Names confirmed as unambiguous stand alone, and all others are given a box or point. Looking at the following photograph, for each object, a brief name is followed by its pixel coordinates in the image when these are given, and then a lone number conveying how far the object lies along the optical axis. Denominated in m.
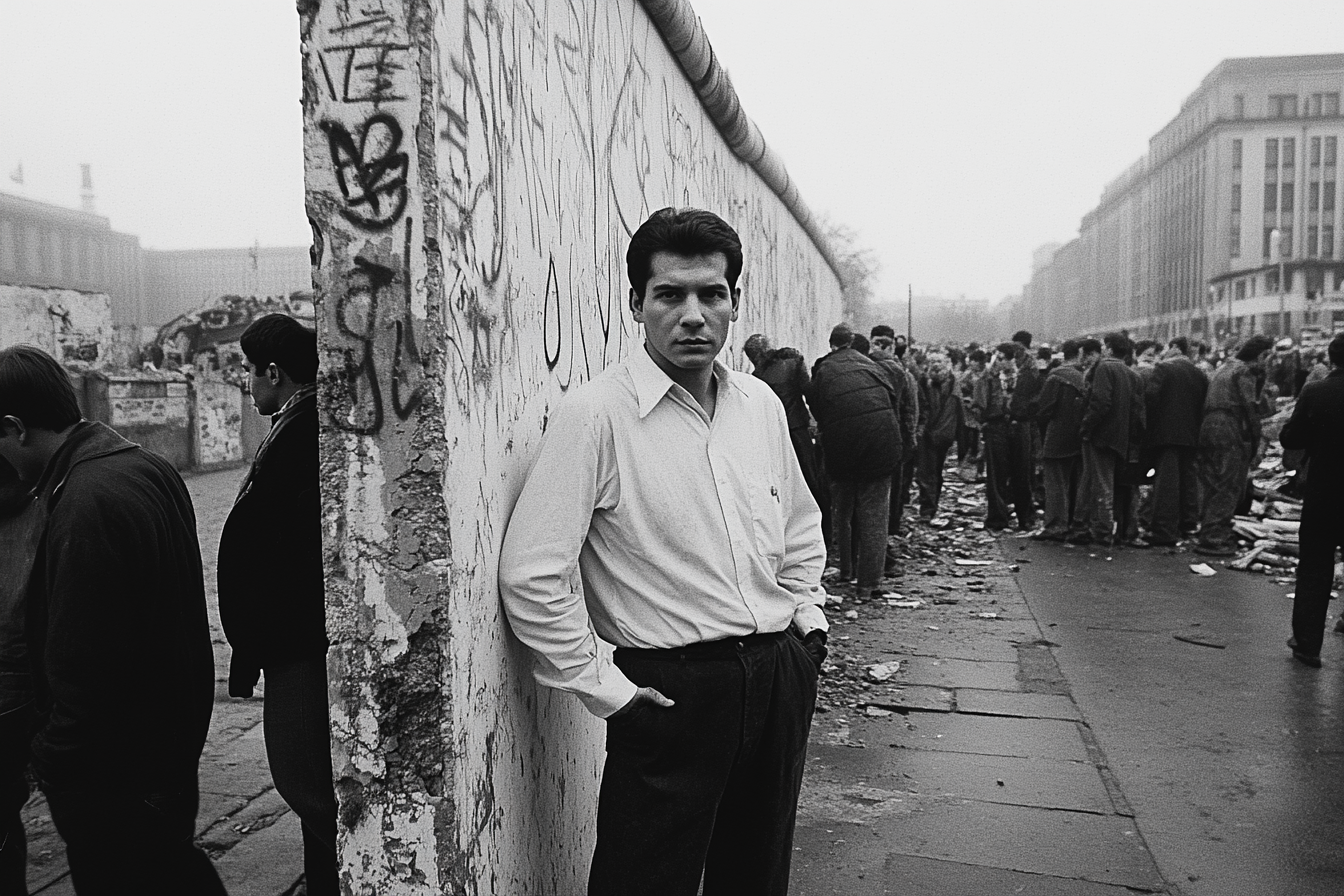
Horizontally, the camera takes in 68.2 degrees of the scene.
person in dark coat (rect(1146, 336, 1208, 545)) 9.63
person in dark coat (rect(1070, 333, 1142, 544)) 9.47
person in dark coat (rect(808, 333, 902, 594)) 7.59
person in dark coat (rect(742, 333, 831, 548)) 7.59
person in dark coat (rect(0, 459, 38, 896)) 2.52
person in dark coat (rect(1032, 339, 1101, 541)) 9.69
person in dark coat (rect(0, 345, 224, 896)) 2.28
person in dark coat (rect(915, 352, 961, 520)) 11.73
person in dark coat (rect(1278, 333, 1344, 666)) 5.73
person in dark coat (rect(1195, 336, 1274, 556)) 9.62
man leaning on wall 2.00
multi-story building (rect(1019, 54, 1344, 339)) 82.12
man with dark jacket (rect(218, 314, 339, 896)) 2.30
